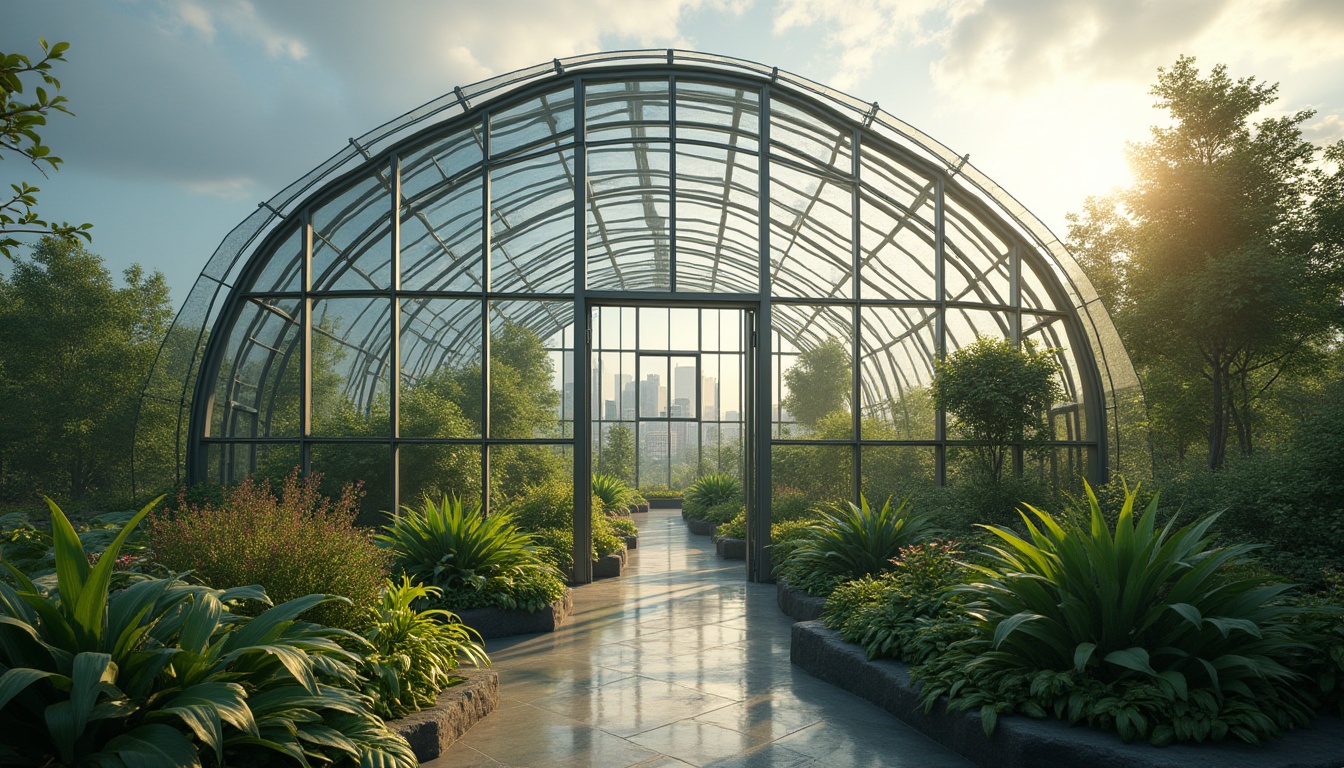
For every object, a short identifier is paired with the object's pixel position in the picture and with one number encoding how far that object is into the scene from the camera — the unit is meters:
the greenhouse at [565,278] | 10.23
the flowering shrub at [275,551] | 4.40
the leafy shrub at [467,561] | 7.39
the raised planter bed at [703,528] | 16.72
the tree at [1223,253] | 17.52
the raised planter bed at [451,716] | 4.05
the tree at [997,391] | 9.85
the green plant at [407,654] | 4.19
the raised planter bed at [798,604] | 7.50
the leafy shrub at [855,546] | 7.90
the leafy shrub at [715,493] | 19.39
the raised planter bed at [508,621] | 7.24
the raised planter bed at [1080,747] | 3.38
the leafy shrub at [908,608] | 5.09
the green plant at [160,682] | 2.77
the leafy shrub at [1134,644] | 3.73
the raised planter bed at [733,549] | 12.89
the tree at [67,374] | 22.95
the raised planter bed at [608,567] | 11.06
